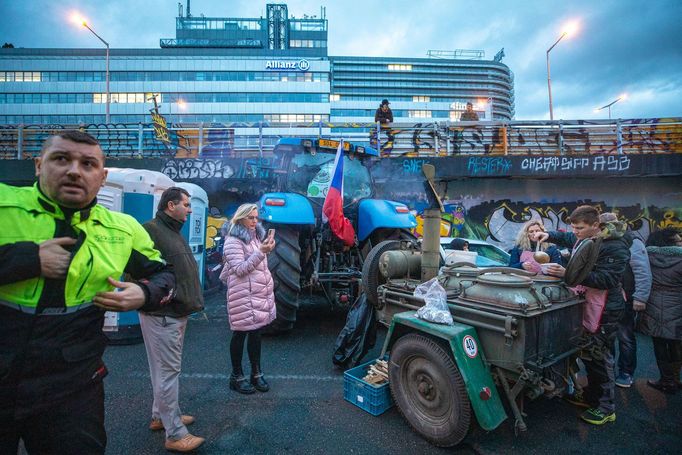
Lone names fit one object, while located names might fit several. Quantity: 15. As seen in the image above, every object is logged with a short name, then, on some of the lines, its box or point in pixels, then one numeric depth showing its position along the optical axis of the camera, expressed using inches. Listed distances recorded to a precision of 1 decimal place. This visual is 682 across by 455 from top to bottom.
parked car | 247.3
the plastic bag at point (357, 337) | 144.4
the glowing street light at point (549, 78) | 520.3
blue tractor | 173.6
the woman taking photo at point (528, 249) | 145.0
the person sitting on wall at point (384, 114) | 386.0
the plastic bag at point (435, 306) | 100.6
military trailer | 90.4
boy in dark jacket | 111.7
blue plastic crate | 113.5
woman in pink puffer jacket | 125.0
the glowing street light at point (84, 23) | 591.0
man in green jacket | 50.9
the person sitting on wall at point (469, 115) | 447.0
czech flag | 169.0
